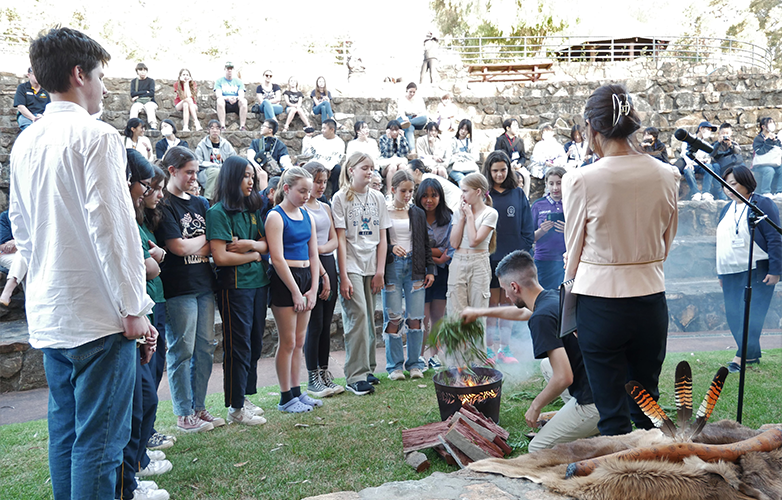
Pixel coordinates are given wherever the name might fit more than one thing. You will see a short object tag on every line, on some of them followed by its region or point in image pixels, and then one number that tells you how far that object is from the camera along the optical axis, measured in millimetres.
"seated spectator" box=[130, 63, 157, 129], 11352
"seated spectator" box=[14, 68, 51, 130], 9398
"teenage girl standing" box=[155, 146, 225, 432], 3965
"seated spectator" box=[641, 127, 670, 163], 7067
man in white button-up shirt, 2107
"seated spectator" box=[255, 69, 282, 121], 12133
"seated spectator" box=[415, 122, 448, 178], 10445
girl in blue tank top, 4469
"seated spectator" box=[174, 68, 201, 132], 11656
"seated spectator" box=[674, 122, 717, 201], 11305
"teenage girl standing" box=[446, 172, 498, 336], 5535
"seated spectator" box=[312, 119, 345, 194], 10117
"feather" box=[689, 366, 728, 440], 2215
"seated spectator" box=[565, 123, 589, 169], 11281
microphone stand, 3287
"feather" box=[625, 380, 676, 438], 2250
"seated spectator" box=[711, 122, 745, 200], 10281
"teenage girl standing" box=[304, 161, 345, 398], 5027
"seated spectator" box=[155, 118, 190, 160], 9531
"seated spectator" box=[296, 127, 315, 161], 10289
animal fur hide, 1904
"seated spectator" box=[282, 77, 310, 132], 12223
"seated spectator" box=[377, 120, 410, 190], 10305
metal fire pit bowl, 3730
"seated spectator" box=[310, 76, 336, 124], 12438
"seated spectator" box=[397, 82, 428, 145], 12055
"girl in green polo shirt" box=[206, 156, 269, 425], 4211
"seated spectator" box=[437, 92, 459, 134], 11922
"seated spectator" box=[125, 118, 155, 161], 9188
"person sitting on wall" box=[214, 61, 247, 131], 12062
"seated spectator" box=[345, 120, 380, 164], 10227
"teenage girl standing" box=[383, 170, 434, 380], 5629
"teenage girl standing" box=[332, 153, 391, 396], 5207
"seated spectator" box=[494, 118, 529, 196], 10859
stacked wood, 3289
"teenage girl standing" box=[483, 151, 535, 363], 6207
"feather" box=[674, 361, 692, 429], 2266
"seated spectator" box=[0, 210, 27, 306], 5793
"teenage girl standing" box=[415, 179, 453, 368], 6027
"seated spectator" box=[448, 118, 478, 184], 10180
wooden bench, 17938
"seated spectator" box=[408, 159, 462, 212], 7520
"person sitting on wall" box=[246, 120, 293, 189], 9906
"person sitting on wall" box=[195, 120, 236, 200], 9268
